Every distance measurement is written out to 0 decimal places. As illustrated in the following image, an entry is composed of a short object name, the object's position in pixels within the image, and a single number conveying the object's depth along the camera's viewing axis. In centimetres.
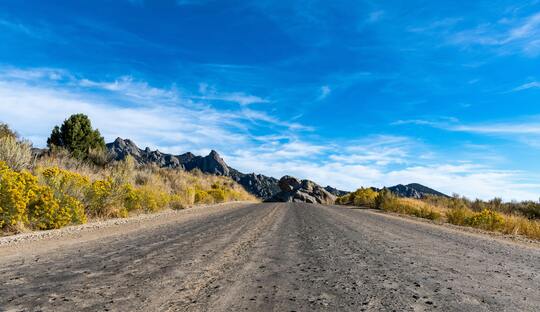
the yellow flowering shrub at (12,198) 955
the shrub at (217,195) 3548
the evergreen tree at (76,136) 3167
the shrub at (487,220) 1834
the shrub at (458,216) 2092
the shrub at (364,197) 4138
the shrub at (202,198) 3088
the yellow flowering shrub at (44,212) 1072
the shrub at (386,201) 3239
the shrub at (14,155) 1387
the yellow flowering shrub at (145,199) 1760
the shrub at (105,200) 1457
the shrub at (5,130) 2366
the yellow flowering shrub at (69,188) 1231
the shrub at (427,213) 2371
